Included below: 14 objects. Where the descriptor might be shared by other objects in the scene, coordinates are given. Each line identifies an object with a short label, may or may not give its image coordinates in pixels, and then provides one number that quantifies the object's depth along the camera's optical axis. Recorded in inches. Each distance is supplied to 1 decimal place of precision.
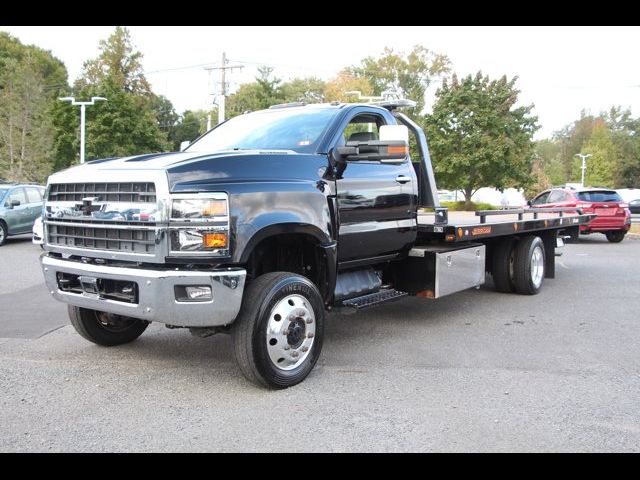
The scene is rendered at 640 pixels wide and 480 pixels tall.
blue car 584.7
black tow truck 153.6
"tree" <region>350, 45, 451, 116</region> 2524.6
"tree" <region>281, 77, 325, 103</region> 2094.0
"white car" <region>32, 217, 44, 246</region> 448.5
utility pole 1445.6
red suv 644.1
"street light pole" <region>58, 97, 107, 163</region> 1232.2
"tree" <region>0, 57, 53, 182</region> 1272.1
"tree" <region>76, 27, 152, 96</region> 2224.4
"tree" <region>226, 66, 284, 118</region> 1740.7
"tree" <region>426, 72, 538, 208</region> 1301.7
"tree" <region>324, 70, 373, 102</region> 1961.1
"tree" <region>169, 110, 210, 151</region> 2805.1
